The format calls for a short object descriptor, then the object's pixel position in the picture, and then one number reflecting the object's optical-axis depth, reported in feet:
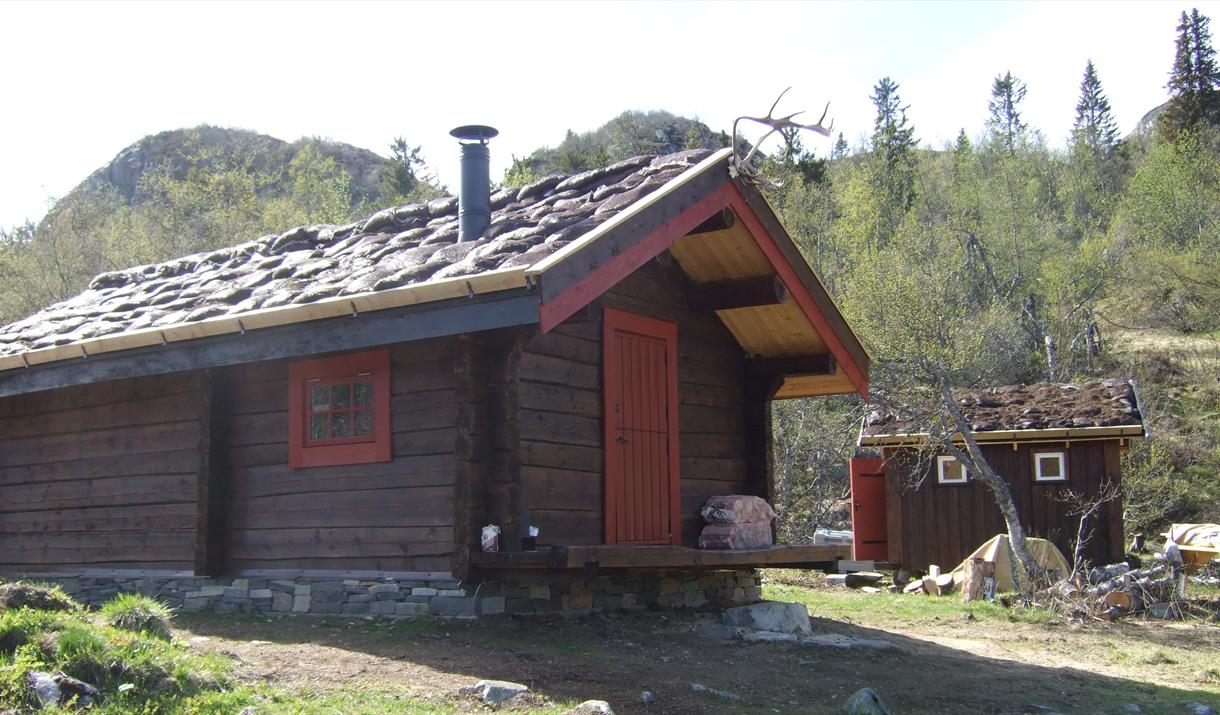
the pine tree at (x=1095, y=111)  235.81
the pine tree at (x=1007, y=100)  241.04
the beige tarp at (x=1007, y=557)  56.80
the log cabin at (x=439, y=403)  30.94
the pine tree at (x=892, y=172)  144.77
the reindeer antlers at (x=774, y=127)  34.67
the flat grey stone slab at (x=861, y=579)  68.80
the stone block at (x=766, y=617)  36.49
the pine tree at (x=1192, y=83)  181.16
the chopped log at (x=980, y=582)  56.75
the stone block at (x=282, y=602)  34.71
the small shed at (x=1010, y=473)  64.39
